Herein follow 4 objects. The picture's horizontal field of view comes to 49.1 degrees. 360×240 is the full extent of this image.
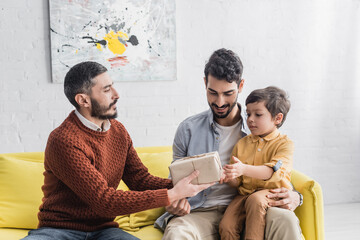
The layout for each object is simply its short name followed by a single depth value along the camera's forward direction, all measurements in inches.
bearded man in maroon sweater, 66.1
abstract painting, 120.3
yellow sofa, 79.3
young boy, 72.2
